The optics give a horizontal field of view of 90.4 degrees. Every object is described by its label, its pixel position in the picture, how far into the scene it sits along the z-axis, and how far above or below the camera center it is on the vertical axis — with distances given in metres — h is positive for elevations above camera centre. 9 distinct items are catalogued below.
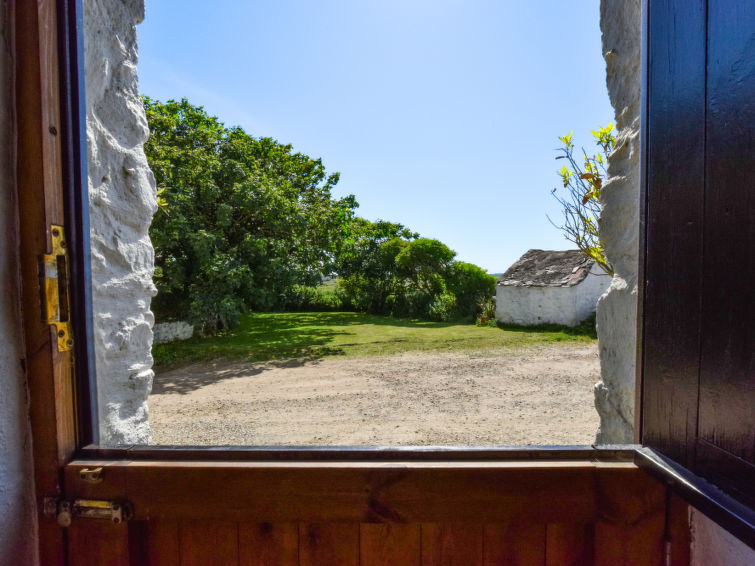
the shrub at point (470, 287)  15.45 -0.84
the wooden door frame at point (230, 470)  0.87 -0.48
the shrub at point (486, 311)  14.16 -1.75
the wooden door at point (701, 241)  0.65 +0.04
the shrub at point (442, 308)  15.28 -1.66
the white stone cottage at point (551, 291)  12.37 -0.84
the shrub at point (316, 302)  20.73 -1.81
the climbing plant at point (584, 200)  2.76 +0.56
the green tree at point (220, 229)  8.50 +1.04
